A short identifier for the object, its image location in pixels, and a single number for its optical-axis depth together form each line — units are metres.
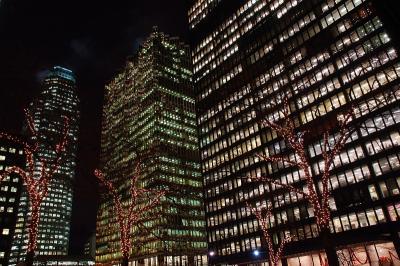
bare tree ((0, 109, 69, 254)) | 15.02
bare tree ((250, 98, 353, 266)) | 16.34
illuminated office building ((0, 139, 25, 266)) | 98.25
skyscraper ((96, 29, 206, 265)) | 110.81
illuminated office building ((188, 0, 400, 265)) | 52.66
